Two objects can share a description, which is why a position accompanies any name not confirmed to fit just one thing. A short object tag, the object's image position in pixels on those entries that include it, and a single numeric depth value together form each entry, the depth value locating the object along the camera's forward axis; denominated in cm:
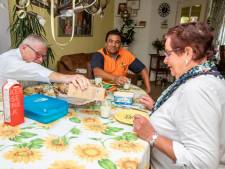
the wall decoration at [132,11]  568
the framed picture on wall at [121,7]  566
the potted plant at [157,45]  555
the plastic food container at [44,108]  110
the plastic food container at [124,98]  150
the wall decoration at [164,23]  567
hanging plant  285
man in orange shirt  248
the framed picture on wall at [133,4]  559
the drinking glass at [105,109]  124
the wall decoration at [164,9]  554
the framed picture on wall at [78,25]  405
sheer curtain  512
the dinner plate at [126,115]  120
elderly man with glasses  144
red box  99
